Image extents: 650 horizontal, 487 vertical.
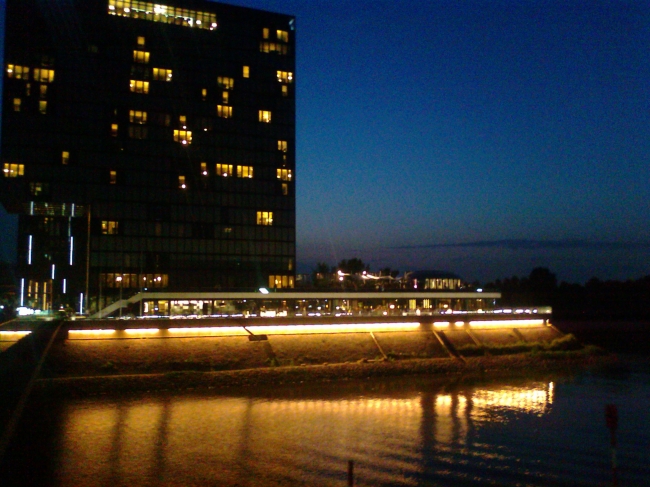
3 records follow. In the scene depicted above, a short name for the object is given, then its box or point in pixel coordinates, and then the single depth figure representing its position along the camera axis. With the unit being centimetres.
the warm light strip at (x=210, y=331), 4667
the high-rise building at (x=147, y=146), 8006
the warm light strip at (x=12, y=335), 4316
